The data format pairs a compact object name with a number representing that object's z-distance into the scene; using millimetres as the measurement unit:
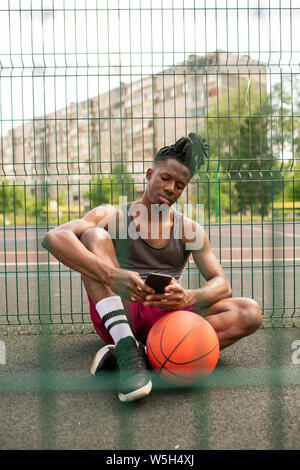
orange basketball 2178
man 2328
